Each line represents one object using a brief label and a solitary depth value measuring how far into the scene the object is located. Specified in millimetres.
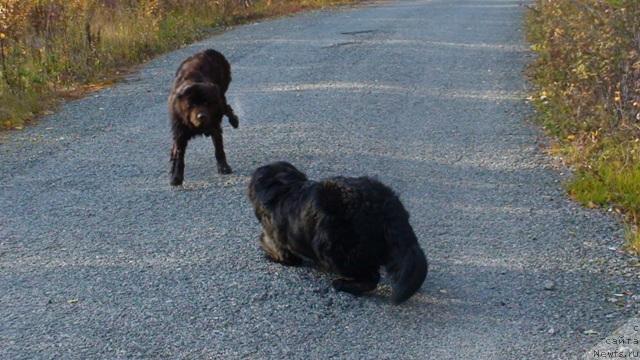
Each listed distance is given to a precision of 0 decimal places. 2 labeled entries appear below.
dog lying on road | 4914
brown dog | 7398
